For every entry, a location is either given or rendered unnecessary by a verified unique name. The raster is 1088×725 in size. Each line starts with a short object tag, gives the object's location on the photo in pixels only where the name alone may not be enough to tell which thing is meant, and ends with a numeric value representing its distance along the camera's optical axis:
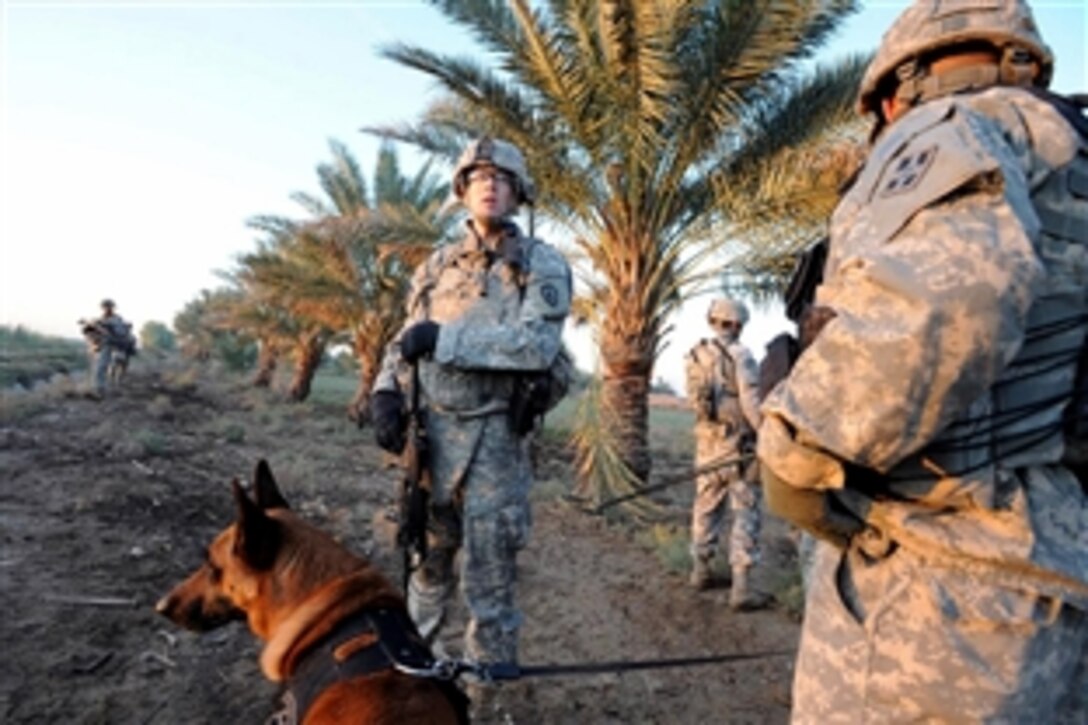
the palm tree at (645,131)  6.73
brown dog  1.68
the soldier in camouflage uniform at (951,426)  1.04
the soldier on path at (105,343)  13.66
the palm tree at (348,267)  13.48
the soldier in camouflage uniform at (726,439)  5.04
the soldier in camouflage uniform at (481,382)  2.73
